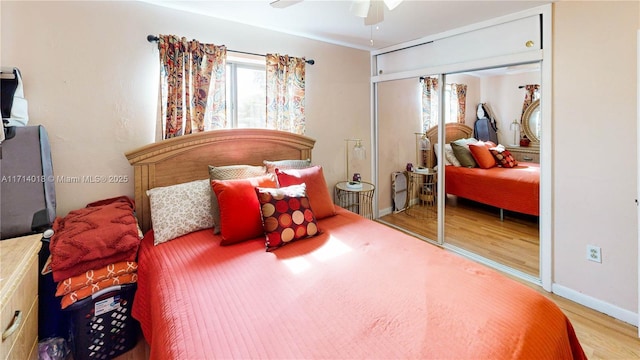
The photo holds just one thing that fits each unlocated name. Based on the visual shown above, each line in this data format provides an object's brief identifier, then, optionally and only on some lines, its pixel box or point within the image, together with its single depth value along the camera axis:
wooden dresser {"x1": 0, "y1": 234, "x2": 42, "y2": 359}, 1.12
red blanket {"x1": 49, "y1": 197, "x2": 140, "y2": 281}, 1.60
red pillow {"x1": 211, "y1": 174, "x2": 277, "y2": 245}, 1.91
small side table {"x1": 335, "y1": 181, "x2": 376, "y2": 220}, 3.60
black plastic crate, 1.68
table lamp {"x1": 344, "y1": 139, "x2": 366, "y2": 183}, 3.38
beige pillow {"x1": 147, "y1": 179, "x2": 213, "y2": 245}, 2.00
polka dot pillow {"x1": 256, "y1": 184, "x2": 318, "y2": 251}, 1.87
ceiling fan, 1.69
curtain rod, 2.23
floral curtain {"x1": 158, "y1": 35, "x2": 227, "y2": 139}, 2.29
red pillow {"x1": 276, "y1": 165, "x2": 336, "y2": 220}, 2.30
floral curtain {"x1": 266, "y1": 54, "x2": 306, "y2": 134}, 2.86
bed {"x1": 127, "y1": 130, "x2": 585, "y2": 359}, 1.05
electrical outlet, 2.14
